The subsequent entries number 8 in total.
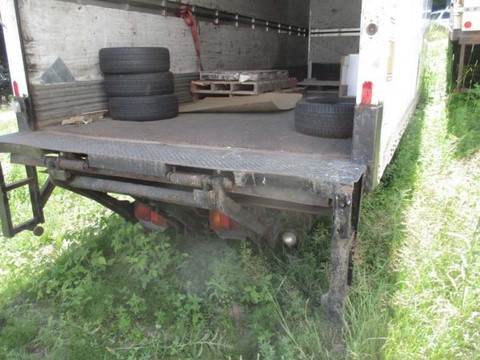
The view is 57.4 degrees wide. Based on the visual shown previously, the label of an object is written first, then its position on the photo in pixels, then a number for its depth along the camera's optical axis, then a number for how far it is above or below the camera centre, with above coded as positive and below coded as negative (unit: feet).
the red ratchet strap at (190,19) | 17.83 +1.27
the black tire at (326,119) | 10.49 -1.63
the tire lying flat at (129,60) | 13.52 -0.23
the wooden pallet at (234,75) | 17.57 -0.97
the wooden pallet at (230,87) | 17.58 -1.45
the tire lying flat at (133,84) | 13.83 -0.98
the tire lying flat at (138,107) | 14.06 -1.73
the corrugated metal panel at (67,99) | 12.12 -1.34
